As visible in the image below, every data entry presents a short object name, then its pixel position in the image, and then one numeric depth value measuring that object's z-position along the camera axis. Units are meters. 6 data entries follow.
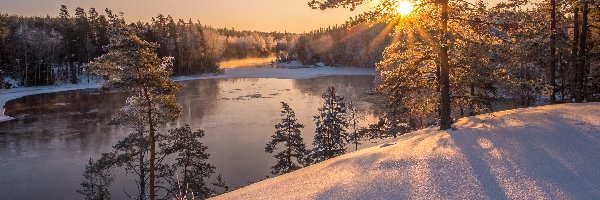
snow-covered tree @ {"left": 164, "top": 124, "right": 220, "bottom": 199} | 24.87
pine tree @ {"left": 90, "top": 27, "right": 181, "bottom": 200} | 19.31
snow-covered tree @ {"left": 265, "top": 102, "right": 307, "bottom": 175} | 30.41
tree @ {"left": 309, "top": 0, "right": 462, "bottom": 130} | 13.34
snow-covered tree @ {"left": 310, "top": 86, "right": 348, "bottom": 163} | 31.41
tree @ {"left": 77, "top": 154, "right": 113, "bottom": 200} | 23.67
